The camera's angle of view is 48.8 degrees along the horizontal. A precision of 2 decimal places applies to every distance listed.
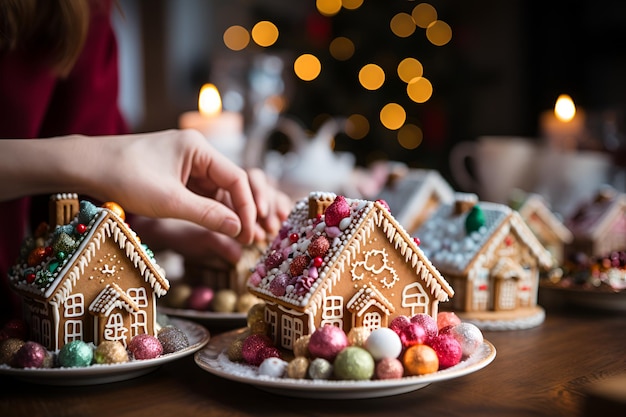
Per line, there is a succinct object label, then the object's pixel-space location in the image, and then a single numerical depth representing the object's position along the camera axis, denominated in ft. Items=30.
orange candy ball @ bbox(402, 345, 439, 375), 3.07
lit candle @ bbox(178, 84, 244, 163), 6.61
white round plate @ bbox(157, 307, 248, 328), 4.48
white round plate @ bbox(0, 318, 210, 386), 3.13
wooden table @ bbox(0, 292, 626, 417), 2.95
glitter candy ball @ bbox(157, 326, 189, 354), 3.48
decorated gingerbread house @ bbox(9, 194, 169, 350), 3.35
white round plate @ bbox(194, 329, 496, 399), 2.93
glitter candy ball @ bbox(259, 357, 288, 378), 3.10
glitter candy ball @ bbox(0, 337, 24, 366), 3.29
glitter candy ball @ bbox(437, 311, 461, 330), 3.65
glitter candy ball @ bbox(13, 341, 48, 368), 3.19
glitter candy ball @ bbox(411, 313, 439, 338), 3.32
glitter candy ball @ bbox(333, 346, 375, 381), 2.99
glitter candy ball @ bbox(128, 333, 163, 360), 3.34
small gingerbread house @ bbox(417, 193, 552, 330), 4.65
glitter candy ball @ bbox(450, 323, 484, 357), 3.36
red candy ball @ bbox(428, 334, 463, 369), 3.20
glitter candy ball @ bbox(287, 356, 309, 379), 3.05
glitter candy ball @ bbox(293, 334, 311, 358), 3.20
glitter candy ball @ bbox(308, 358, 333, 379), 3.03
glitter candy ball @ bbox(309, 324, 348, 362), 3.10
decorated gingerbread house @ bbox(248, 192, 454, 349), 3.33
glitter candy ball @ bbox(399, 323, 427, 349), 3.22
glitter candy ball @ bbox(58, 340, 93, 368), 3.18
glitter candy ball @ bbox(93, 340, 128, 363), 3.24
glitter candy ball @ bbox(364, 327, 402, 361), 3.08
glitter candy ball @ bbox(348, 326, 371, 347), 3.20
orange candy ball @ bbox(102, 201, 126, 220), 3.57
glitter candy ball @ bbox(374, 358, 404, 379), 3.03
